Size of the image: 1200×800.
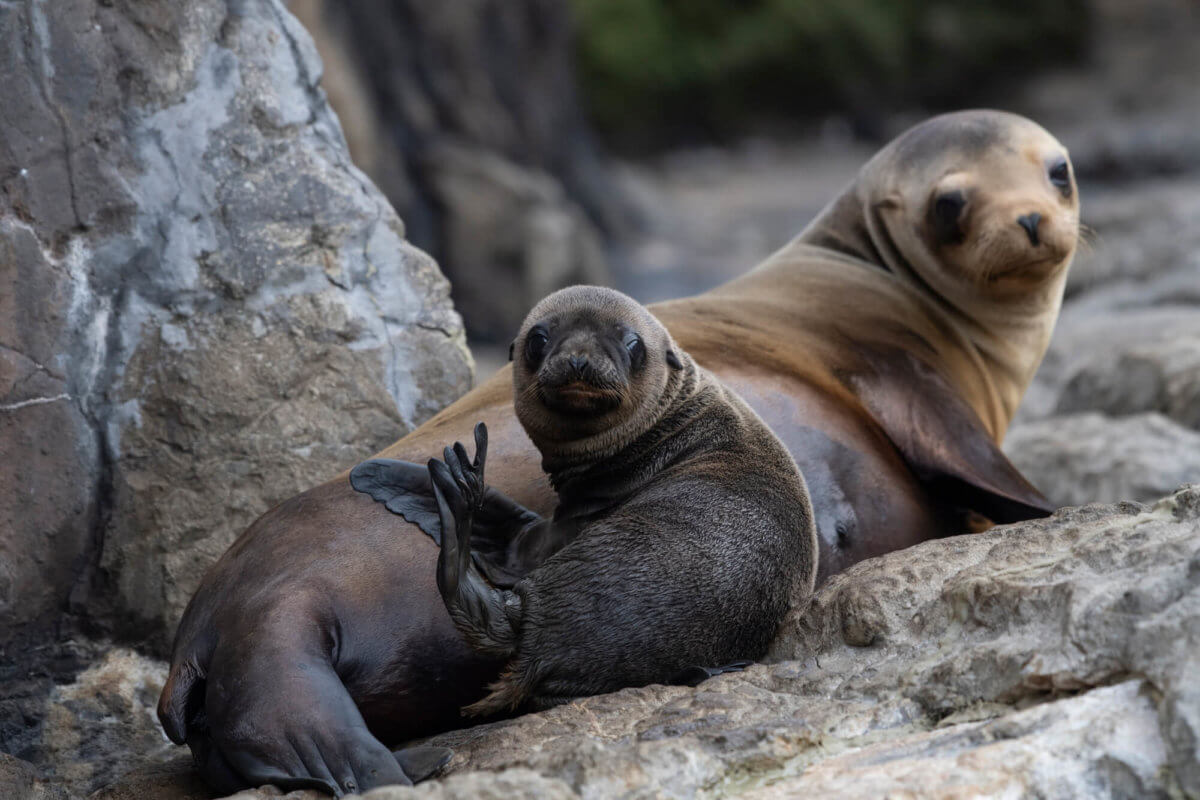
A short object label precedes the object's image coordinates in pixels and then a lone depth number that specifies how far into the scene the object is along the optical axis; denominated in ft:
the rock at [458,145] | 89.76
